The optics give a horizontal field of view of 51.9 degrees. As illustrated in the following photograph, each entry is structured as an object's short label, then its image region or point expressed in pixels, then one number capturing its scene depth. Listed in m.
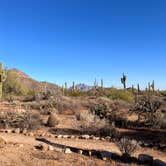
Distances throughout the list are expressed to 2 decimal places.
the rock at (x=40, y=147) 5.44
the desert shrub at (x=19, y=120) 7.80
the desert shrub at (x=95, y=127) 7.41
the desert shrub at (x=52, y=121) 8.24
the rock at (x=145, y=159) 4.83
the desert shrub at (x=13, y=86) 20.48
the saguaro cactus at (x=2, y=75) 11.81
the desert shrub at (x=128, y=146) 5.22
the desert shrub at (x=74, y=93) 19.81
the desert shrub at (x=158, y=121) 8.60
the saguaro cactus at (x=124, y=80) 22.24
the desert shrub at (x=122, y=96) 16.49
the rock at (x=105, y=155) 5.01
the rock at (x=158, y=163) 4.55
